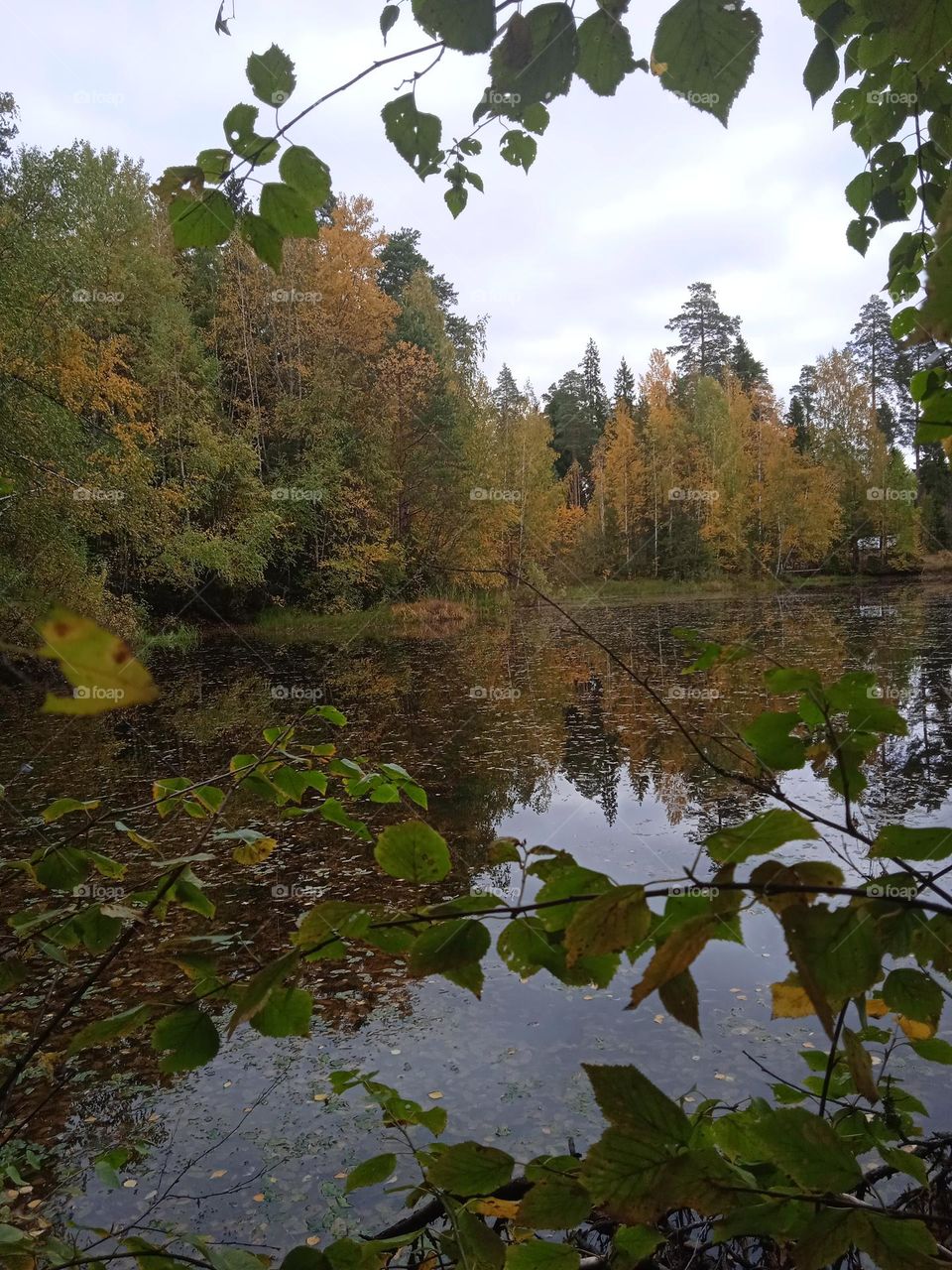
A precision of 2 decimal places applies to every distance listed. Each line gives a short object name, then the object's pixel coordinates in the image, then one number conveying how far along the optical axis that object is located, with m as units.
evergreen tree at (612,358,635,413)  43.01
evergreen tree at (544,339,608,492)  42.69
